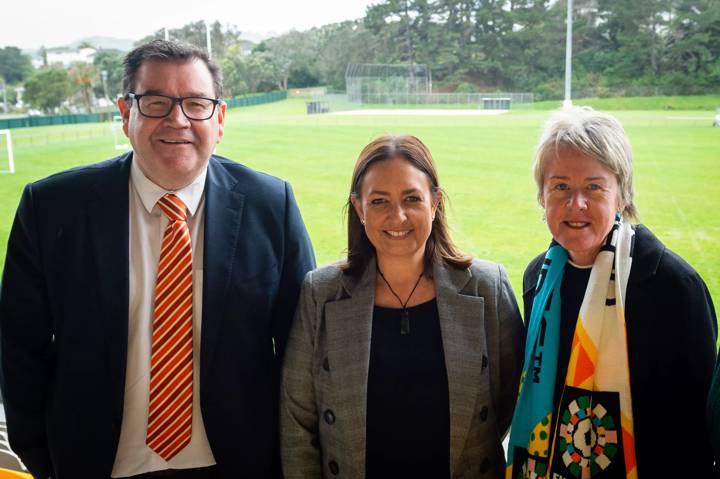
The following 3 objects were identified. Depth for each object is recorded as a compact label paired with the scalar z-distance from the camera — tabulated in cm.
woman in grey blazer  156
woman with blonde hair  144
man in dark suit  159
